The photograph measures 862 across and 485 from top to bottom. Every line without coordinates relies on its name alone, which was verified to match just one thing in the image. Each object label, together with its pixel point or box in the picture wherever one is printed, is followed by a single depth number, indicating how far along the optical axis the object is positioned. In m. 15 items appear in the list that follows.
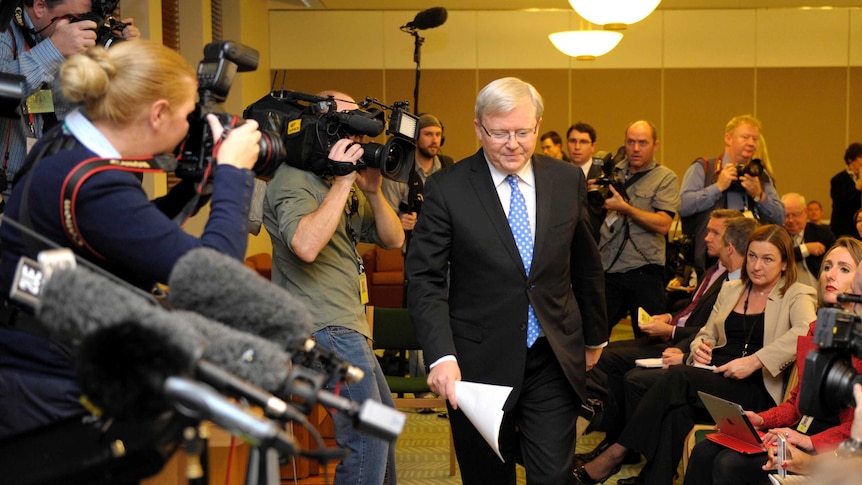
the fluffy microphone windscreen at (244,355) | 1.22
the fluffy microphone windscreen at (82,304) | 1.17
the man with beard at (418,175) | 5.17
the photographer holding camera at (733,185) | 5.23
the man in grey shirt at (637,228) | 5.33
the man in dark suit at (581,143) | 6.63
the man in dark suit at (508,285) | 2.64
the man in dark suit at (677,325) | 4.38
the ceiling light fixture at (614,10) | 5.52
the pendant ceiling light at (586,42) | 7.29
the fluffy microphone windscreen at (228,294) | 1.33
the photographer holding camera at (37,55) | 2.48
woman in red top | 2.83
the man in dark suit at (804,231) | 6.26
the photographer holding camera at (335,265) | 2.72
